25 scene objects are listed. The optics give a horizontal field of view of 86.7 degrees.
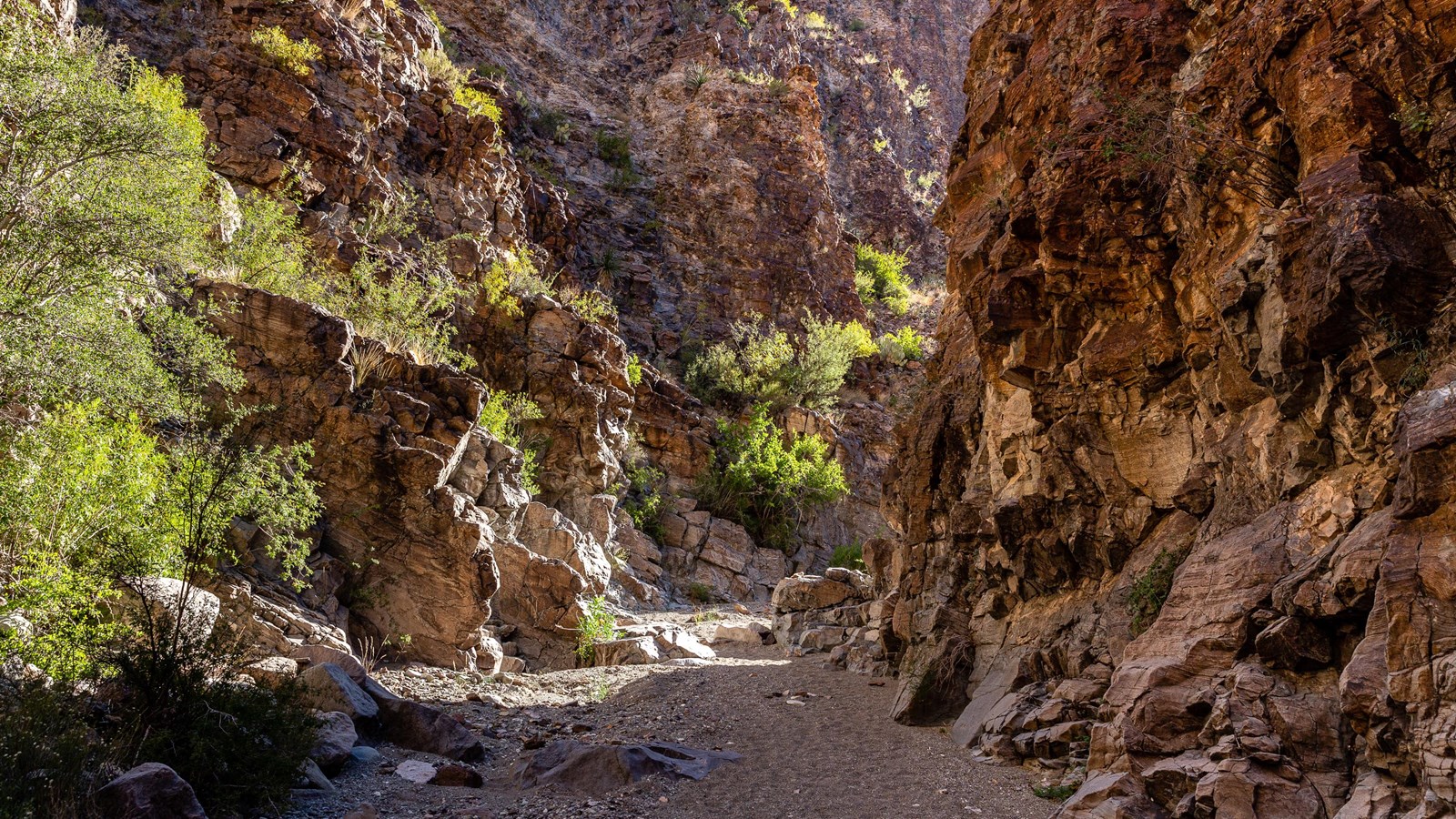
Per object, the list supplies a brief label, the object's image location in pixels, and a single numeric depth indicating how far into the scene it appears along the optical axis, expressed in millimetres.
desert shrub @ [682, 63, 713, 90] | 46156
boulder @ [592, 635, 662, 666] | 18344
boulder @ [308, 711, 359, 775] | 8562
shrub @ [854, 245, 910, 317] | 50781
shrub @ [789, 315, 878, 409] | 38531
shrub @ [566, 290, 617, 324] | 29047
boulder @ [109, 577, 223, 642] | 7765
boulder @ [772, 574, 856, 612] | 22469
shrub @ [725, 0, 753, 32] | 50000
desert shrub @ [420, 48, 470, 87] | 31150
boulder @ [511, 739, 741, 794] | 8844
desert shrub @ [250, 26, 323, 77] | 23750
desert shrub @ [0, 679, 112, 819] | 5305
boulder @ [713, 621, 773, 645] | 21922
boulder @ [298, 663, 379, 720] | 10203
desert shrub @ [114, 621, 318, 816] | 6945
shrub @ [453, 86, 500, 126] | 31109
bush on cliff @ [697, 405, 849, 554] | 32844
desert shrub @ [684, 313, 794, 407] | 36875
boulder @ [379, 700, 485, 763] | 10180
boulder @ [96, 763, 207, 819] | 5625
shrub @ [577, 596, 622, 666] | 18531
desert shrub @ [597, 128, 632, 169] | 43594
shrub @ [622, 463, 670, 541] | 29512
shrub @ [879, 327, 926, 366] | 44312
